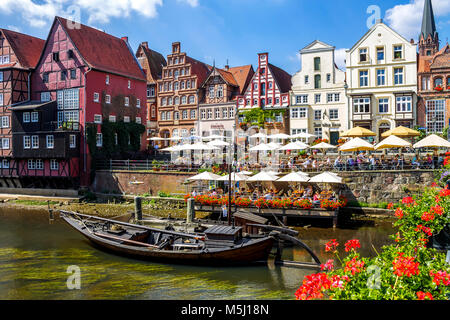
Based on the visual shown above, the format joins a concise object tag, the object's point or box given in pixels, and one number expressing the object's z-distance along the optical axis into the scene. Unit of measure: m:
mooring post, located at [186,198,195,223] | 23.25
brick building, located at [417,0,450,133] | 36.09
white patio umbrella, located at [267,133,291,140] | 33.27
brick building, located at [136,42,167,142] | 52.12
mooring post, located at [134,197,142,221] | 23.45
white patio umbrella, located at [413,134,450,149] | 23.94
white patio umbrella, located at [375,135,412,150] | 24.95
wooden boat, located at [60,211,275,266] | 15.55
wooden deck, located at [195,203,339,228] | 22.25
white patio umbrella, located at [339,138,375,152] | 26.36
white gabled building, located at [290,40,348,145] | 39.97
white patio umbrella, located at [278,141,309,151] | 29.78
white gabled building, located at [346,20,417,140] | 36.91
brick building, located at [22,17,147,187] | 36.53
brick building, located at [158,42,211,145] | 48.75
